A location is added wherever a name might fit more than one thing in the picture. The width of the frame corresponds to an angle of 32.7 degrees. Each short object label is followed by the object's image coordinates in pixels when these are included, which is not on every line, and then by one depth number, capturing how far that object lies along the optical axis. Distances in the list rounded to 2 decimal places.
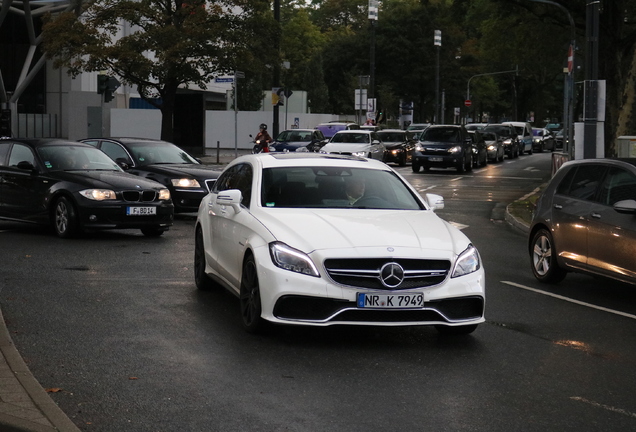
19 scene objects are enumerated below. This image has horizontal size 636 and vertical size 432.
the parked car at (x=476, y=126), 61.48
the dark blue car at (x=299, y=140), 43.41
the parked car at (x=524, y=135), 64.69
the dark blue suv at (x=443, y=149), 40.56
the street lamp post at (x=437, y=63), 76.06
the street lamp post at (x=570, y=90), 25.88
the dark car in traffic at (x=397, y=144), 45.19
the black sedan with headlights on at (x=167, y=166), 18.95
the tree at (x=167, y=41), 39.66
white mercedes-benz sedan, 7.86
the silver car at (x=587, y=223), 10.48
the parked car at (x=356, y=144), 39.91
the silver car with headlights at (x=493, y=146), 52.56
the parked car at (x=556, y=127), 96.84
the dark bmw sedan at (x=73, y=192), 15.53
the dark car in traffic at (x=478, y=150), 44.72
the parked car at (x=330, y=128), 56.00
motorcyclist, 39.53
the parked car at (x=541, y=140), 72.31
